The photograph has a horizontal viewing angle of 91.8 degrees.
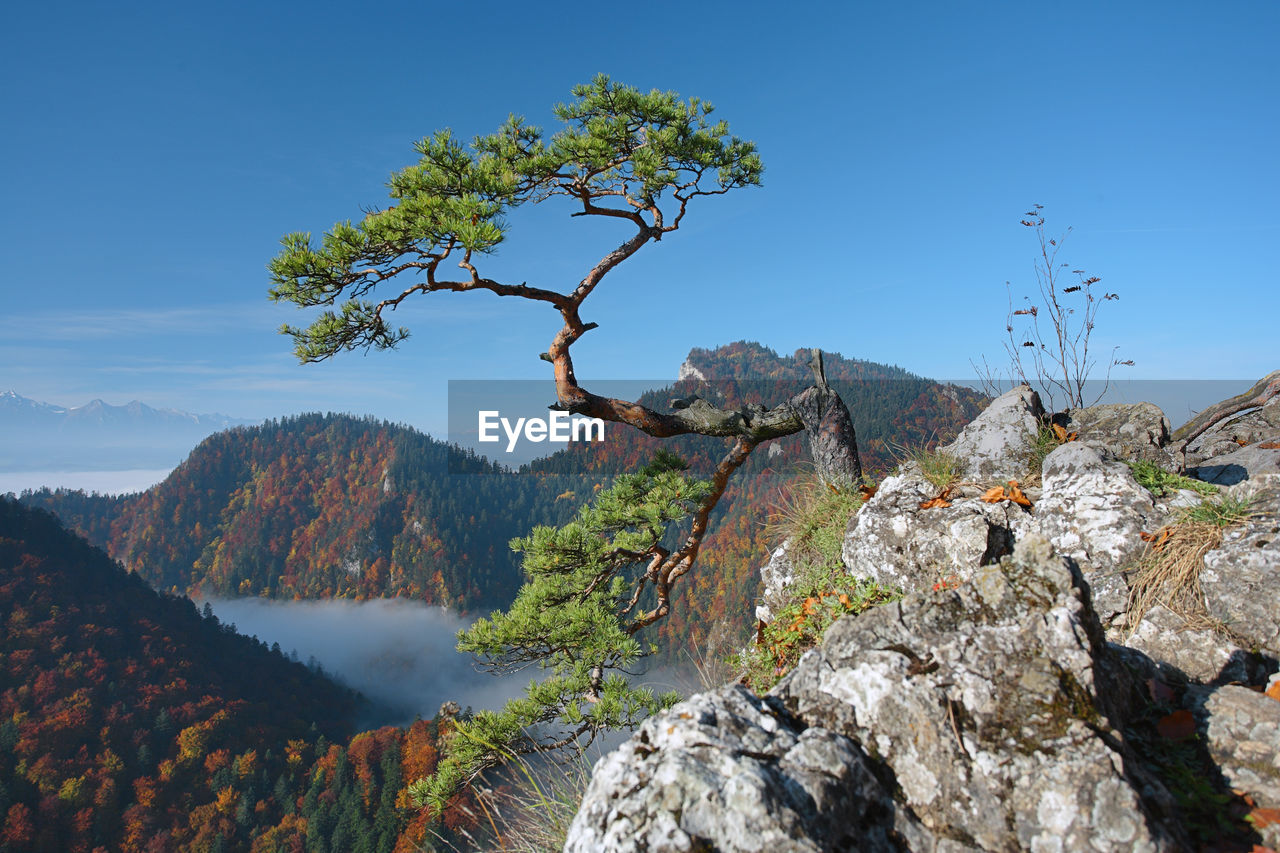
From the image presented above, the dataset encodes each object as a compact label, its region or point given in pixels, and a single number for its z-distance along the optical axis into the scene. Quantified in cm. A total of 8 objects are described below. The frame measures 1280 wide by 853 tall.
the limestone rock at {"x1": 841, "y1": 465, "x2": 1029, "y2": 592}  439
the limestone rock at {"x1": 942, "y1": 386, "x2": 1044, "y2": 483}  559
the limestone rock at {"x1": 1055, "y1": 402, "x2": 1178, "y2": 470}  530
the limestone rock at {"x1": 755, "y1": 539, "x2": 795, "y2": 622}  587
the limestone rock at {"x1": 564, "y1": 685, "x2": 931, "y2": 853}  164
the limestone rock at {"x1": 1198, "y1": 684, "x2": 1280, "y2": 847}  211
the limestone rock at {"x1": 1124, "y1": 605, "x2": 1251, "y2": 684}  305
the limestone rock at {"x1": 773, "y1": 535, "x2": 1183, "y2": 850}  177
